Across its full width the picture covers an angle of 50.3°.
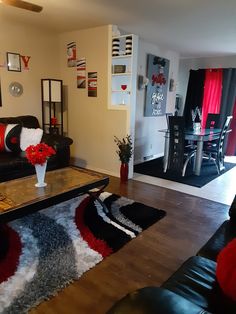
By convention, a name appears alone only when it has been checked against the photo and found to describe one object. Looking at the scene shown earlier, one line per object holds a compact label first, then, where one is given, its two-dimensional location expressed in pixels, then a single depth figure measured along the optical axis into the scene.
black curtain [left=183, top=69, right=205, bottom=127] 6.31
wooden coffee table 1.99
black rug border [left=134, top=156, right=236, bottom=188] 4.07
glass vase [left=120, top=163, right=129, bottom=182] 3.96
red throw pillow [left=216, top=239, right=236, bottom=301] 1.10
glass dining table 4.23
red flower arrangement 2.32
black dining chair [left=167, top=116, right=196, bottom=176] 4.14
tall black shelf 4.30
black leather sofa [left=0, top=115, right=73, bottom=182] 3.12
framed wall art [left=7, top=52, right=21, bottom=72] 3.89
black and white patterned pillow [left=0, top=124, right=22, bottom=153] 3.50
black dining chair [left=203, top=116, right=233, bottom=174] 4.47
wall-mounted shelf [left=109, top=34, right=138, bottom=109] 3.64
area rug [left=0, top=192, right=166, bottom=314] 1.72
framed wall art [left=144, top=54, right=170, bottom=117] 5.07
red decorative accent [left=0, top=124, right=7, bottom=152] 3.49
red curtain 6.02
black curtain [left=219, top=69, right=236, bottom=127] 5.80
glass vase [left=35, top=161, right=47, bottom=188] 2.42
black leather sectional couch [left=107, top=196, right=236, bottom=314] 0.81
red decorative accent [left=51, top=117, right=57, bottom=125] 4.50
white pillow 3.58
